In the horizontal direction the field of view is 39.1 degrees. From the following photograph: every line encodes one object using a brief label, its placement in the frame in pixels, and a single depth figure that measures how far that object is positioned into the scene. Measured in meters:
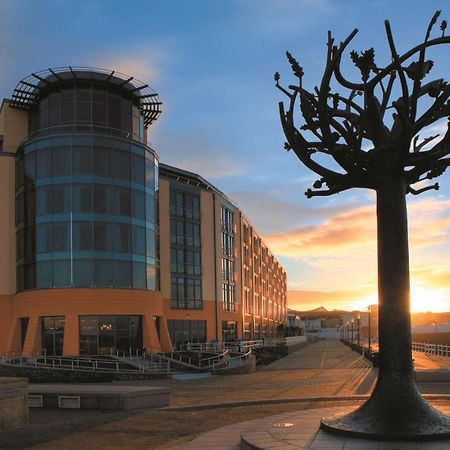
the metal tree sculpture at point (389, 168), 10.06
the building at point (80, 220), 42.16
